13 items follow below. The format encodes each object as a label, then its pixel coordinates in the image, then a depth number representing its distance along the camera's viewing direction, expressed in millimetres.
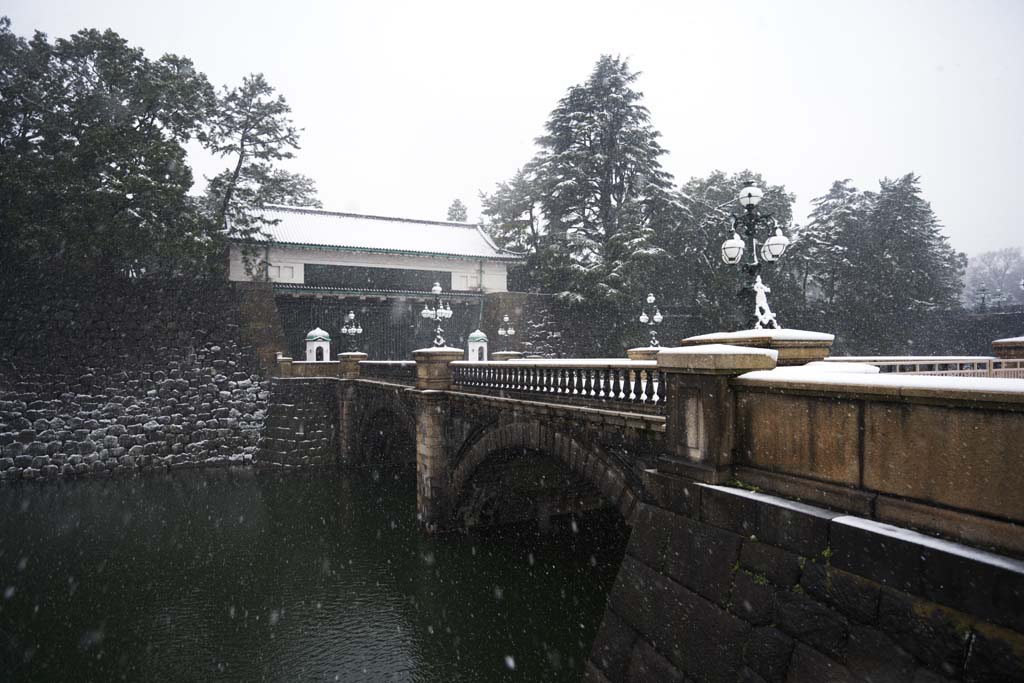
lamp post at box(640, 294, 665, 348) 25384
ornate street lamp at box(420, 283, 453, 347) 19483
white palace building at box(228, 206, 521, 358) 28438
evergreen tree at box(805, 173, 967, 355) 37594
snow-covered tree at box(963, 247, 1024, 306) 85688
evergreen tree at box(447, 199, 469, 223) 67312
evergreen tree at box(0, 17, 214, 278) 21859
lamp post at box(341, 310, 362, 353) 27219
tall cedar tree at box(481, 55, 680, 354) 32344
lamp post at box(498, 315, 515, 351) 31688
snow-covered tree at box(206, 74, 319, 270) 27609
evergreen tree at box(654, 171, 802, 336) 36281
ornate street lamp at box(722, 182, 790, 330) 9984
